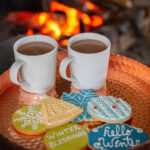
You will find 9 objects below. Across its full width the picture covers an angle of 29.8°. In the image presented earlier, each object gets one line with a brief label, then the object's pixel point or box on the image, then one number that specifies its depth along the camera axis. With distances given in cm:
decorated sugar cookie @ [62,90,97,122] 77
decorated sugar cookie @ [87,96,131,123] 71
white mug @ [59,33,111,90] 77
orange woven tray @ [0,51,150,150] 71
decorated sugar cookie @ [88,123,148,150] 64
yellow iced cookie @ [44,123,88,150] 64
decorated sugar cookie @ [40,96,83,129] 69
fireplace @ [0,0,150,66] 172
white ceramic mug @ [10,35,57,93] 75
